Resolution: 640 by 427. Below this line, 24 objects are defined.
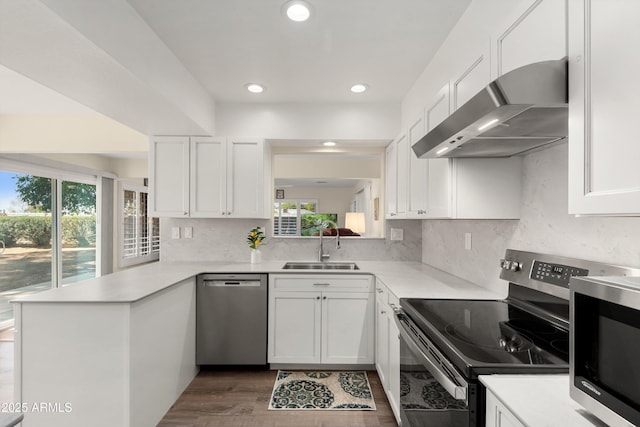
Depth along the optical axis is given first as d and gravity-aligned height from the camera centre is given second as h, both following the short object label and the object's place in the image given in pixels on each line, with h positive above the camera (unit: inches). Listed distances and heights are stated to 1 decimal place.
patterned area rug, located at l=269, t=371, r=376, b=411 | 92.0 -52.6
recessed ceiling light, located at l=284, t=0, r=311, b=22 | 70.1 +43.8
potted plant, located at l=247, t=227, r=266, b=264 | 126.6 -11.2
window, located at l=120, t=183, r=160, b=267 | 239.8 -12.3
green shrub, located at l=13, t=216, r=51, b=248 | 166.2 -8.7
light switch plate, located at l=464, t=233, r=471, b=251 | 92.3 -7.5
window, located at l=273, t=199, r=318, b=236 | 333.1 +2.7
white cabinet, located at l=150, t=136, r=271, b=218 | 123.1 +11.7
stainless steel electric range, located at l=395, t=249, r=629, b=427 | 41.1 -18.8
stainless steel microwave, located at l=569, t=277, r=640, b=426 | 26.7 -11.7
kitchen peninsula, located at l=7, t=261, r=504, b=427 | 68.2 -29.8
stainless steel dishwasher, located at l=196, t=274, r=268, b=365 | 109.0 -35.0
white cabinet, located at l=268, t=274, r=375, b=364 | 109.5 -34.8
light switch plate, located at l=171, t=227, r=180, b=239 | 134.3 -8.0
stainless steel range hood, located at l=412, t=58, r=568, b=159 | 38.1 +13.0
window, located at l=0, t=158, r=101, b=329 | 159.6 -8.8
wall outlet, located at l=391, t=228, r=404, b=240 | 135.9 -7.7
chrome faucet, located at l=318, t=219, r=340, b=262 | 132.0 -14.7
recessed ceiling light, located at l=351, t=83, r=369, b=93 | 111.0 +42.7
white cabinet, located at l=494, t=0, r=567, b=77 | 40.2 +24.2
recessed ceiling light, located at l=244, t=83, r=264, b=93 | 111.4 +42.7
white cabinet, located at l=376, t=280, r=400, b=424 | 78.8 -34.8
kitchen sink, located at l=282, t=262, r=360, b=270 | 129.2 -20.3
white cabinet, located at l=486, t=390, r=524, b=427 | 33.4 -21.3
